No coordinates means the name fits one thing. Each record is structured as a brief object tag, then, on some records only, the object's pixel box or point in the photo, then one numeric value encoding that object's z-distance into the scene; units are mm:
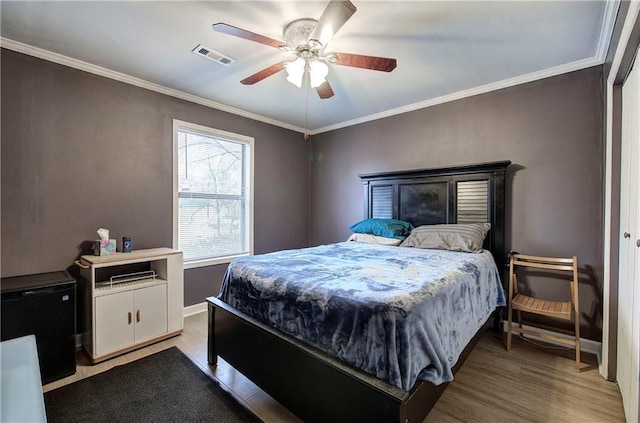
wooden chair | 2336
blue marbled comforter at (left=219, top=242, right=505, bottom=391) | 1319
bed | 1296
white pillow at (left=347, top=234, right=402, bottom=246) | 3263
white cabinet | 2377
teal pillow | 3352
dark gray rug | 1776
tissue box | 2568
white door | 1603
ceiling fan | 1733
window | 3375
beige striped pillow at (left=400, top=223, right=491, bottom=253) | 2755
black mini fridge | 1971
